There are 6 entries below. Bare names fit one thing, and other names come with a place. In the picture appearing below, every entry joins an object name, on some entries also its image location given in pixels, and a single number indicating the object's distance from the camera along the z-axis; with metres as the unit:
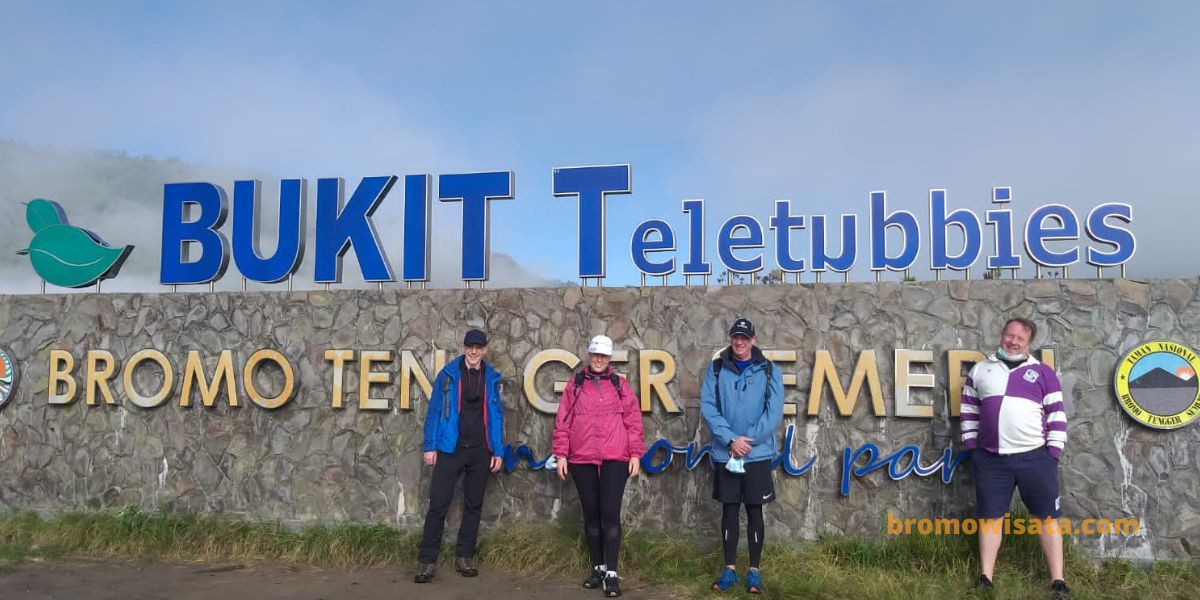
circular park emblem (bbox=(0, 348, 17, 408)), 7.31
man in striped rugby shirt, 4.74
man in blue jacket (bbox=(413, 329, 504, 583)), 5.43
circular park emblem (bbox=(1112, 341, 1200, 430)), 5.50
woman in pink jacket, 4.99
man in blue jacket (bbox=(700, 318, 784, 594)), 4.89
